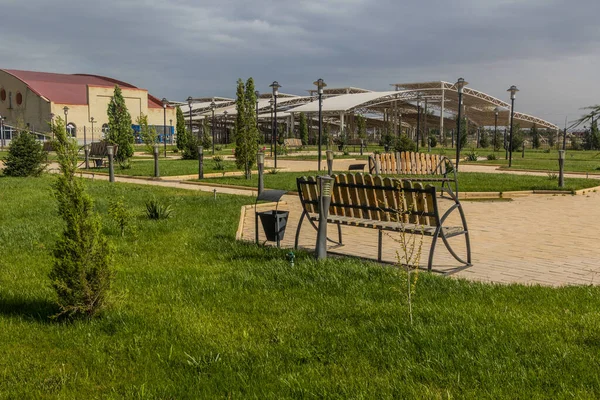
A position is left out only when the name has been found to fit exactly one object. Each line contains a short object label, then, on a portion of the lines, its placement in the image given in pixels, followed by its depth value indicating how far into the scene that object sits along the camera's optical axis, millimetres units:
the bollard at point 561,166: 13128
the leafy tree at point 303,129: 57438
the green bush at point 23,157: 16062
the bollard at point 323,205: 5512
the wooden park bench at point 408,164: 12273
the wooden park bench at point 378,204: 5309
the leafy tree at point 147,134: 26625
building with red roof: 56312
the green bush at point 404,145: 27562
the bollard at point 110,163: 15088
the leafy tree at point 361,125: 53031
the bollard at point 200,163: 15772
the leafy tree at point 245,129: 14734
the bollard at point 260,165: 10716
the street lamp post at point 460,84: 24288
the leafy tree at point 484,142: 51219
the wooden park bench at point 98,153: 21266
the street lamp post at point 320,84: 22422
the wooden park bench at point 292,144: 43425
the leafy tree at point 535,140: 48844
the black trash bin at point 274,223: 6271
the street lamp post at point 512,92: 24827
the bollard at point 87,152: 19625
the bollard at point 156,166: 16422
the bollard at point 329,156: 12700
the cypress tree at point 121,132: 23266
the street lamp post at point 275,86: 23219
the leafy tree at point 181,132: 38212
